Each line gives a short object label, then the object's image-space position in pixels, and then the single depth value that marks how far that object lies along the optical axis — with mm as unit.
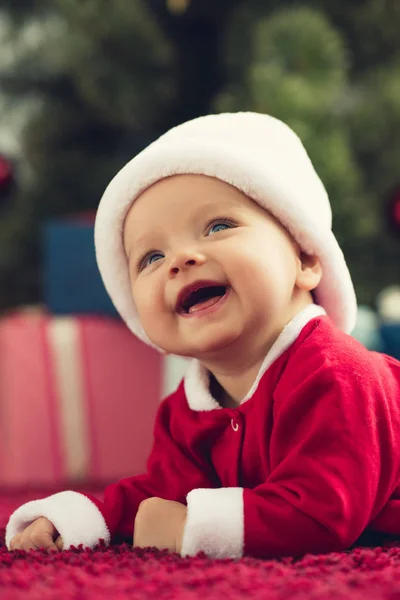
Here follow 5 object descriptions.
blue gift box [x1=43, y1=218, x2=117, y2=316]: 1273
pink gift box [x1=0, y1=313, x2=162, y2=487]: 1263
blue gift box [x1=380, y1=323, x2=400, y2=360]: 1106
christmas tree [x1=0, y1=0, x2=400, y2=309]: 1218
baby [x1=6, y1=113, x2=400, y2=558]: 716
